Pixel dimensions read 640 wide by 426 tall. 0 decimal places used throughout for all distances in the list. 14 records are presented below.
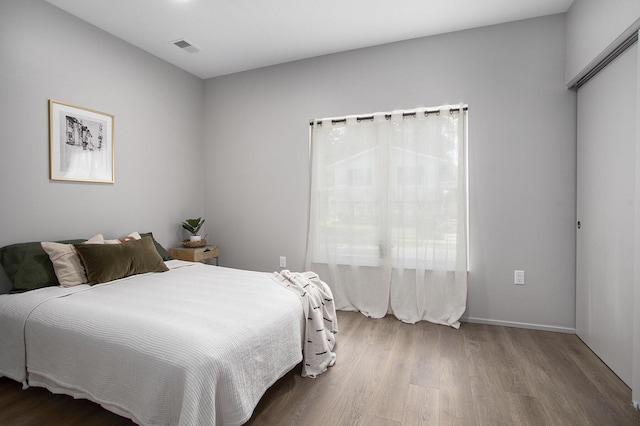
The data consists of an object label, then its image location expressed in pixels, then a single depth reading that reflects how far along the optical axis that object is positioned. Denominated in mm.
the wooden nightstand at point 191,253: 3633
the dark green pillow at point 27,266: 2258
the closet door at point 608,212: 2057
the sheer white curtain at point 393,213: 3127
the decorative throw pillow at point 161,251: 3293
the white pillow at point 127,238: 2830
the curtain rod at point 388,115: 3137
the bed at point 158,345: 1414
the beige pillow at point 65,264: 2373
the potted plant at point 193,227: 3835
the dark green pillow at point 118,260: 2436
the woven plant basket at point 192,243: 3781
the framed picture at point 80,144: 2697
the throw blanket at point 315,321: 2205
